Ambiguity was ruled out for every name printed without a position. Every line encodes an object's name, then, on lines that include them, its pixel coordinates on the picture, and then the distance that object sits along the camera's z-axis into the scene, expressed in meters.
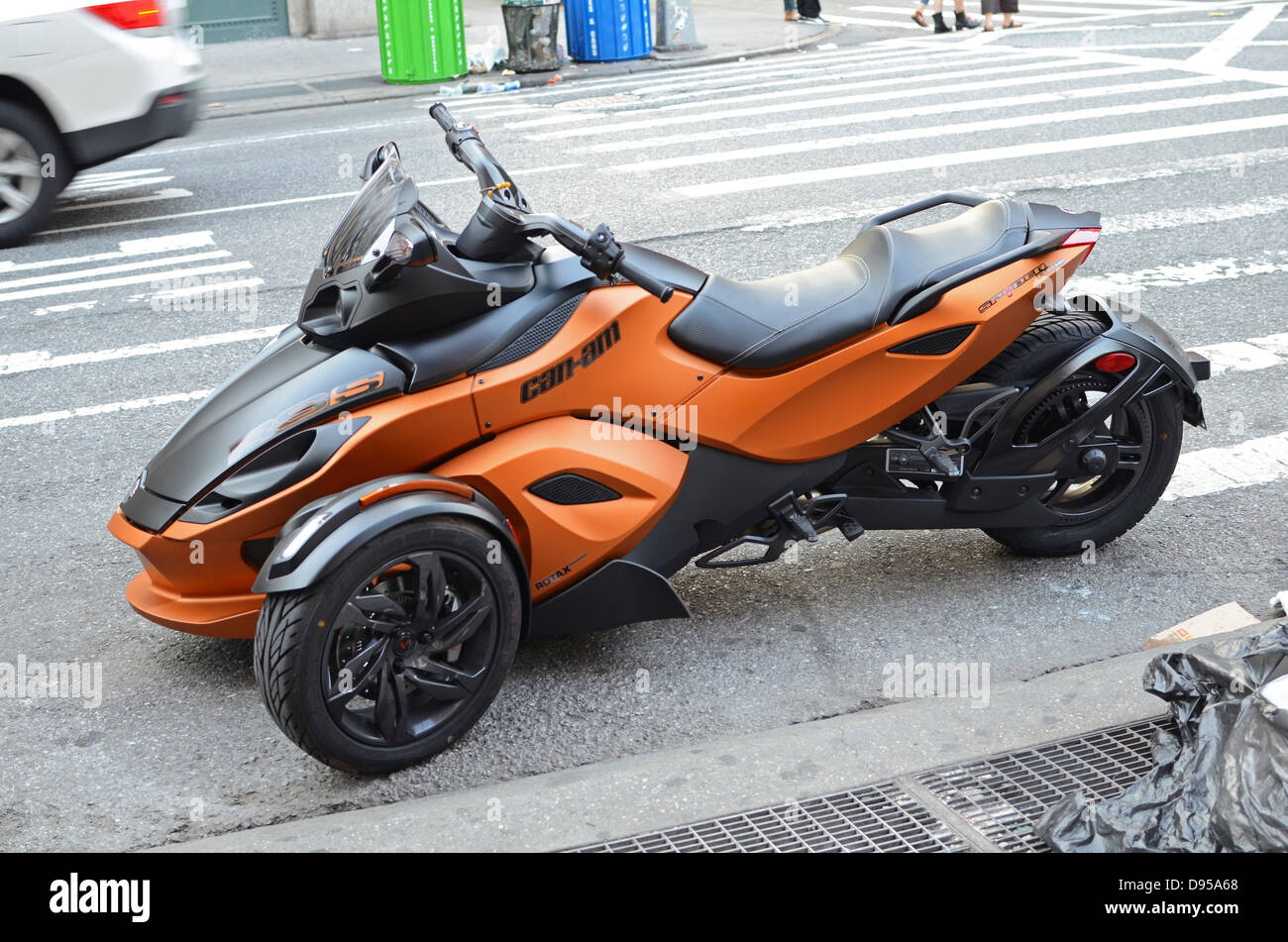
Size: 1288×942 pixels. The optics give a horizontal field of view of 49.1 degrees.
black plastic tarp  2.80
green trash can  15.80
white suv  8.86
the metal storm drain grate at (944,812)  3.05
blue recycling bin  16.44
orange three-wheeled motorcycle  3.34
